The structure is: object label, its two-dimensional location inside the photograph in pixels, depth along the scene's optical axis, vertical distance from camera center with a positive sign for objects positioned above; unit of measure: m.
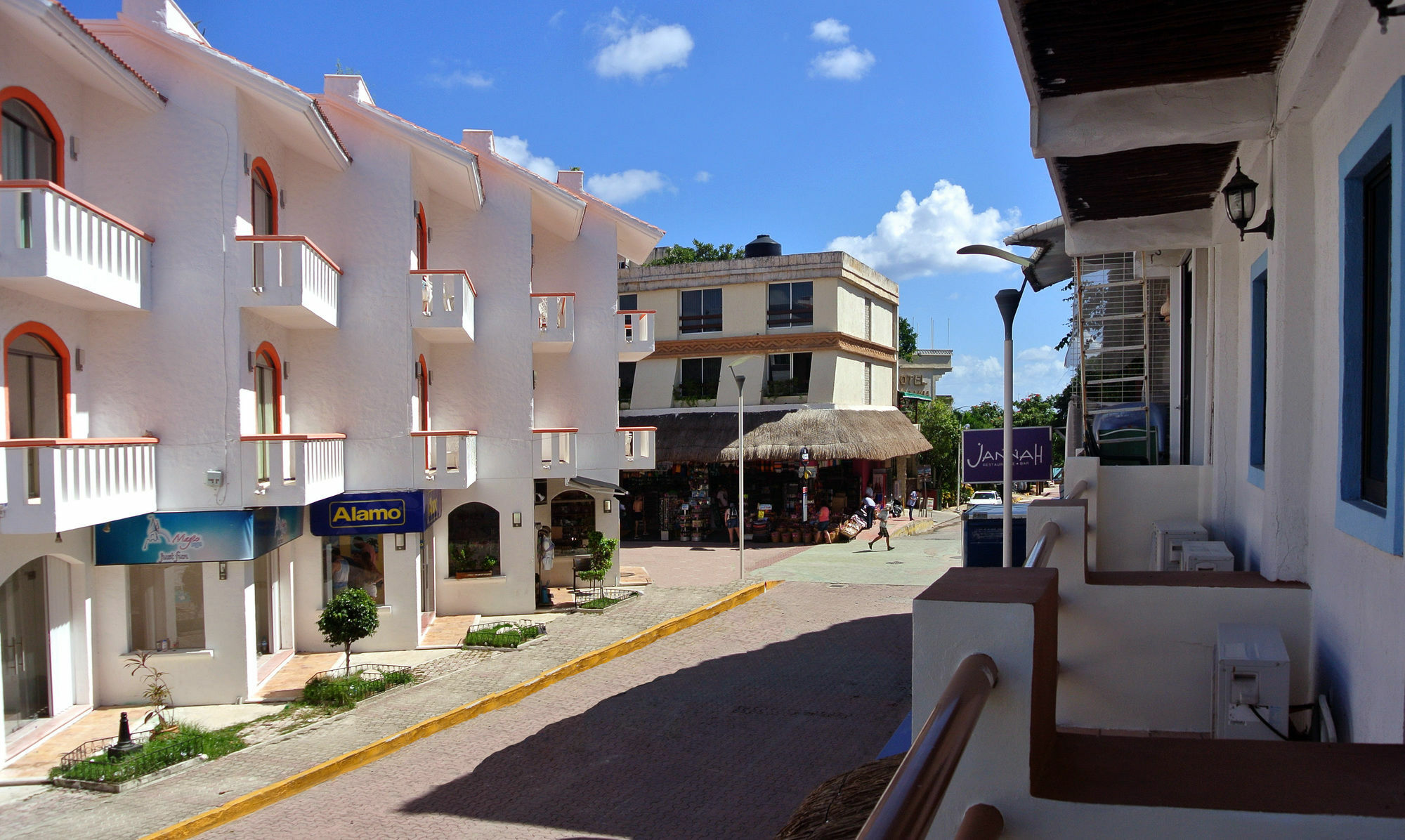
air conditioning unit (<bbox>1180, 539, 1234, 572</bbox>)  5.55 -0.96
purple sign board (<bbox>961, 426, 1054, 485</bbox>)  9.80 -0.58
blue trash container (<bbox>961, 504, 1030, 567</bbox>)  14.22 -2.14
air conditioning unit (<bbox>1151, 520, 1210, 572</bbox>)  6.55 -1.03
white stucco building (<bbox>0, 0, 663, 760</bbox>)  10.48 +0.67
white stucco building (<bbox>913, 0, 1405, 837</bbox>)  2.27 -0.48
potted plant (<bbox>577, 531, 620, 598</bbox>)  18.81 -3.20
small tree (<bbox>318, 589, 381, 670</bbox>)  12.98 -3.04
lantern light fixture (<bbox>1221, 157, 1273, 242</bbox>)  4.88 +1.08
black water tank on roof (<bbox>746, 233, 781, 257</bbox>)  31.22 +5.29
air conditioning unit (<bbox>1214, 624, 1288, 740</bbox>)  3.88 -1.24
